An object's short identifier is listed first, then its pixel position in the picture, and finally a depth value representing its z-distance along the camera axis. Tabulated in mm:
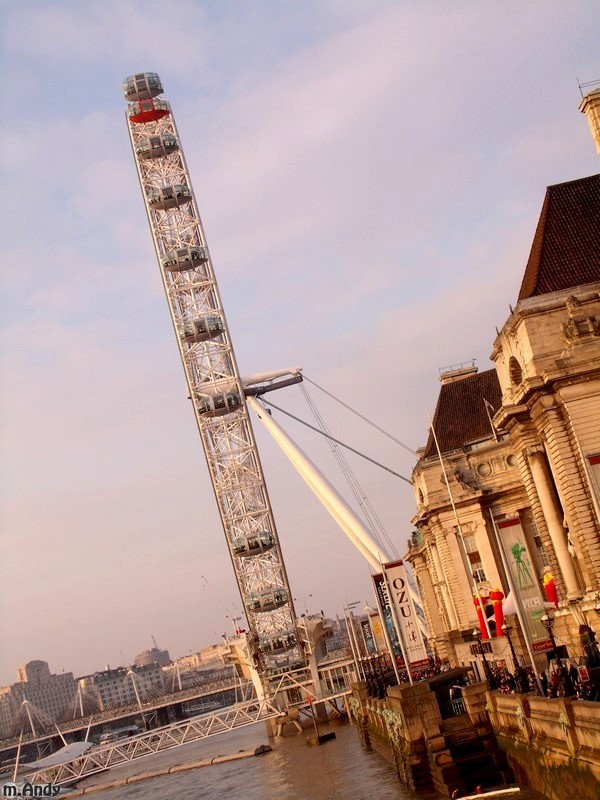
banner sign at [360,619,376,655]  101500
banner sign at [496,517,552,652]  37562
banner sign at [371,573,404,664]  54656
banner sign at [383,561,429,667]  49125
